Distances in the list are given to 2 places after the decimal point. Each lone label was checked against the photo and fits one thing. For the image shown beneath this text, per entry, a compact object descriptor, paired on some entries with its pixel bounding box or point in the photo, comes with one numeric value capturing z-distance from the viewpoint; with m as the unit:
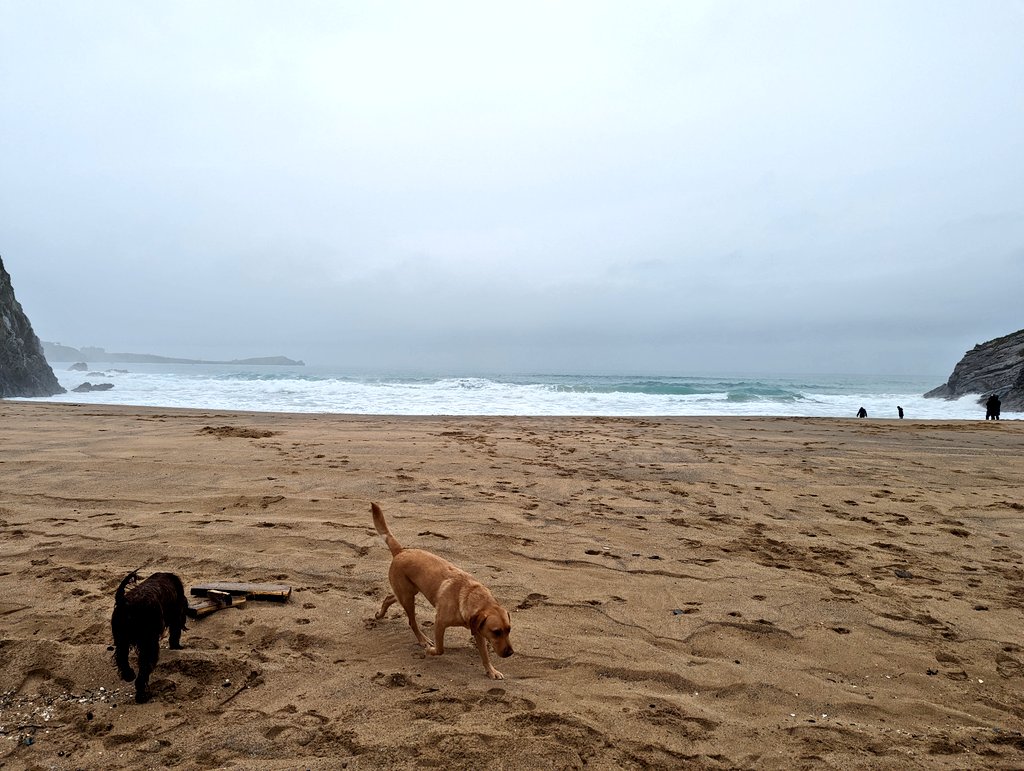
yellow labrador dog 2.92
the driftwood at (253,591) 3.75
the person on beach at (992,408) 21.39
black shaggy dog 2.71
